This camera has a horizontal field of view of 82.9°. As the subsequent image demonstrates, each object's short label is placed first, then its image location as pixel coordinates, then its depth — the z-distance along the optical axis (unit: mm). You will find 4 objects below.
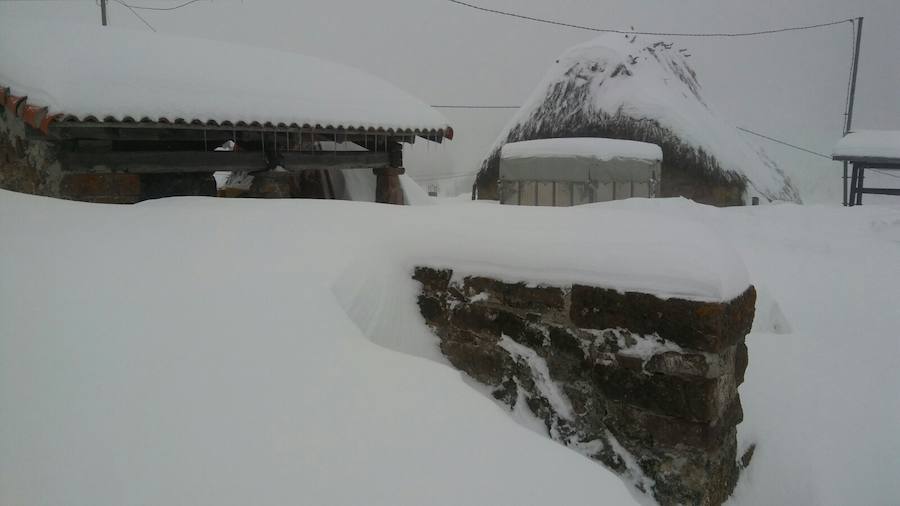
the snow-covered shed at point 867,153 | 11766
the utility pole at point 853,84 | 9316
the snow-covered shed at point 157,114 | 4441
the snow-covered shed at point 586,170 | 10680
